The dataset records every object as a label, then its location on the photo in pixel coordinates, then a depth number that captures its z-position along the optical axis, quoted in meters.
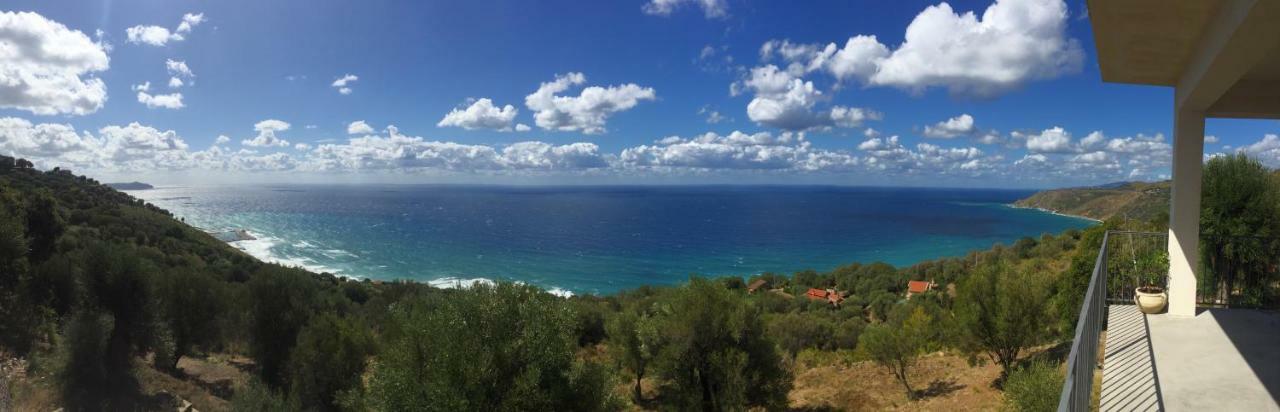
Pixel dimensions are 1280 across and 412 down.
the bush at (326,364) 17.38
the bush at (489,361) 9.66
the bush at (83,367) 15.72
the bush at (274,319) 20.34
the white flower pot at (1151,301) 6.01
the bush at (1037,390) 7.16
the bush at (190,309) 21.78
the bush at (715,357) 13.36
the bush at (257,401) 13.79
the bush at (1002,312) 13.29
